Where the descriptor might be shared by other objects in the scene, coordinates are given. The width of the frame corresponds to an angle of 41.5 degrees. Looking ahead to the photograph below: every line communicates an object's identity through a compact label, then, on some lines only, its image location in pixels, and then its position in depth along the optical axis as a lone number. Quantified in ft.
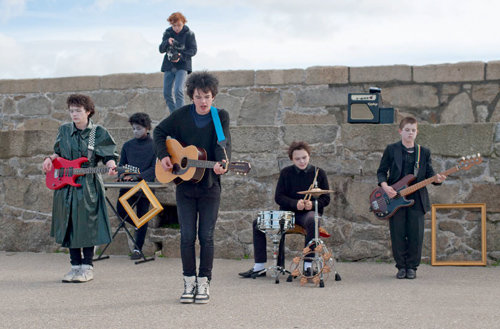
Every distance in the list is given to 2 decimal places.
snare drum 18.52
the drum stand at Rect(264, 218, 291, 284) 18.49
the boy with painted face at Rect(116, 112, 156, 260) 22.91
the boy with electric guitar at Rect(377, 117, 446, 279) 19.27
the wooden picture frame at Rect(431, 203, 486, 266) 21.48
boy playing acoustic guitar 15.31
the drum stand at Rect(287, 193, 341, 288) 17.79
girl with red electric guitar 18.42
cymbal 17.92
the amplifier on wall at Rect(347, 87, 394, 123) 22.98
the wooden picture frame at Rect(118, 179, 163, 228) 21.79
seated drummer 19.24
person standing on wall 26.84
